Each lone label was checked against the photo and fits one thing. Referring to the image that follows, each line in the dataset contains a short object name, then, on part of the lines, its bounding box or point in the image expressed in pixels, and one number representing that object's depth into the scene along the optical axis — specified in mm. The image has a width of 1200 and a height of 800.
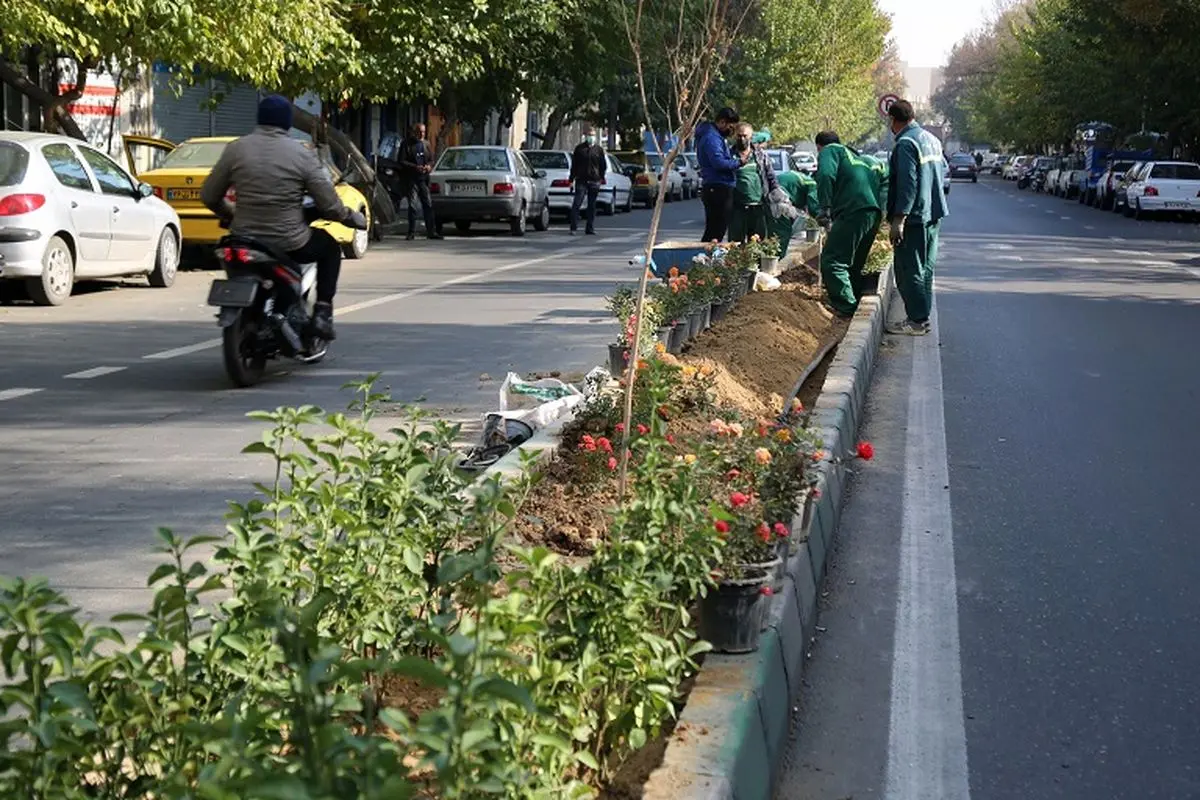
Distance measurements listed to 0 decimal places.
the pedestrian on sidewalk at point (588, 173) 31688
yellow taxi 21984
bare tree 6668
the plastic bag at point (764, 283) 16281
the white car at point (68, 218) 16125
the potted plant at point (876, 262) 16609
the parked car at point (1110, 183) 54938
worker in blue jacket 18672
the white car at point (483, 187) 31016
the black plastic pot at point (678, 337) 11820
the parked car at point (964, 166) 102562
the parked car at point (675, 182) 52750
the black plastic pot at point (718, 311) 13625
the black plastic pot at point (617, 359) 10297
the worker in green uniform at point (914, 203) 14633
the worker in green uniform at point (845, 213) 15219
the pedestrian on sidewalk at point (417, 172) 29625
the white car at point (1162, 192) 47781
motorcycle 11164
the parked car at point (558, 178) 37938
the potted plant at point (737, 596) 5078
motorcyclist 11477
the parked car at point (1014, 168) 98375
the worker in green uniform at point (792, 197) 20062
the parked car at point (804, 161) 53619
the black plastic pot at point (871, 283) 16531
